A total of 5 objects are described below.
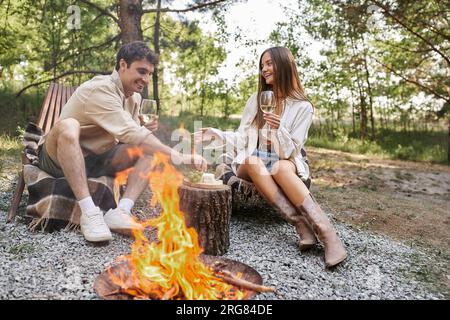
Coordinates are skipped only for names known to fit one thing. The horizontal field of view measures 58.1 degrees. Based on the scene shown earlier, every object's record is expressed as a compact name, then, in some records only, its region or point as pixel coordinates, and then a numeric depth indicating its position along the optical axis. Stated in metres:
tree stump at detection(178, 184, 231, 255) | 2.54
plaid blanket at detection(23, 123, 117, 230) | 2.88
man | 2.65
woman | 2.68
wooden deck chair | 3.08
